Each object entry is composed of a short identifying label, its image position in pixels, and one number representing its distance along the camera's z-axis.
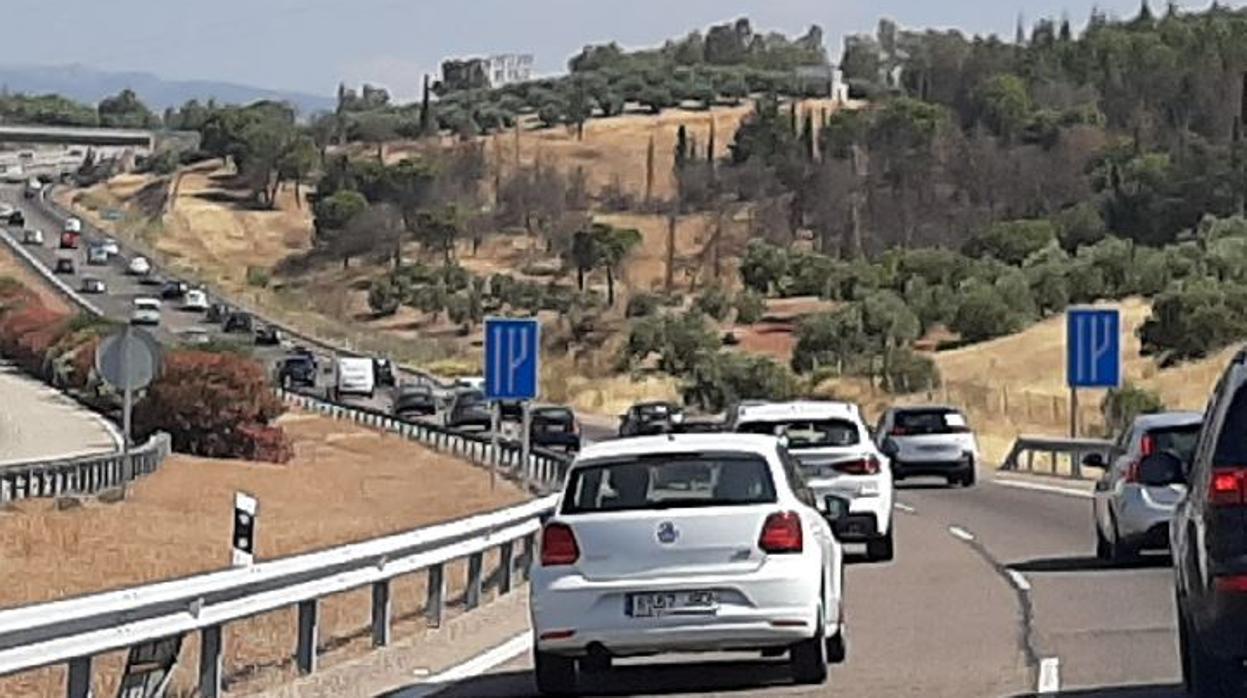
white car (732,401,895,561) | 26.84
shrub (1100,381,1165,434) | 65.00
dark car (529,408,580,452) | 61.78
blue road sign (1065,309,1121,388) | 51.31
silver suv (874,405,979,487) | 45.62
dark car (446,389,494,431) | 73.88
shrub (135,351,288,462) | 62.84
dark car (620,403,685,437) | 58.47
